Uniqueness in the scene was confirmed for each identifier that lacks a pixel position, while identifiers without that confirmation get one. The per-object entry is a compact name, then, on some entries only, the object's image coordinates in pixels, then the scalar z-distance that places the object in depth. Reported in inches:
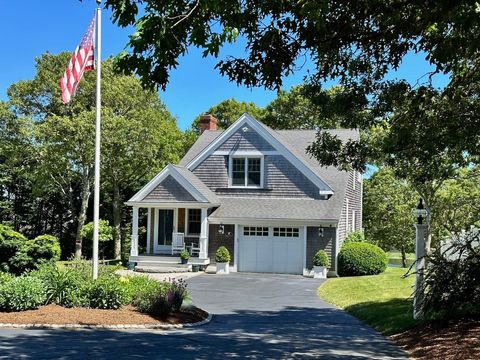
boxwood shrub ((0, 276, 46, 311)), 480.1
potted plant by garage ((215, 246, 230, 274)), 1026.7
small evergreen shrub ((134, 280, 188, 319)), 499.8
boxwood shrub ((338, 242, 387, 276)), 994.7
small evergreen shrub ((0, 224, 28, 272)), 658.8
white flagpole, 578.8
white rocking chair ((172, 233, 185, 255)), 1070.4
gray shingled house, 1039.6
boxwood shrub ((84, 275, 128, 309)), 511.8
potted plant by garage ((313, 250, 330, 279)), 993.5
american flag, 580.1
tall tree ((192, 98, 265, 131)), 2031.3
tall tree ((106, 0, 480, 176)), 224.1
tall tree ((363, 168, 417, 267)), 1582.2
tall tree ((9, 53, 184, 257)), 1258.6
